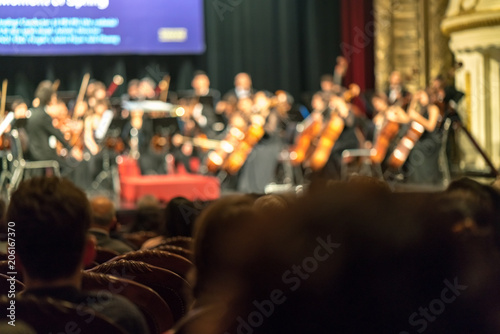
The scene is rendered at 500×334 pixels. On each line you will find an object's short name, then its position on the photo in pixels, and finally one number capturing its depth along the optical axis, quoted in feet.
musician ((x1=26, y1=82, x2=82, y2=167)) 36.03
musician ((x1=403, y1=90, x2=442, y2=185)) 42.90
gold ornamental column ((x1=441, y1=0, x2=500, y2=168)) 40.09
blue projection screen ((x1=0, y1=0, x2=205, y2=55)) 52.53
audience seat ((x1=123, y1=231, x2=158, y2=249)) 19.11
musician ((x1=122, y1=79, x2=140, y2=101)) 46.29
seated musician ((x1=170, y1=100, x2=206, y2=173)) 45.18
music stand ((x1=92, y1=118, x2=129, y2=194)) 42.90
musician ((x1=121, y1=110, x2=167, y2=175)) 44.18
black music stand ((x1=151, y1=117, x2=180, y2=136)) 42.14
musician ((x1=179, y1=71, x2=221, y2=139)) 45.42
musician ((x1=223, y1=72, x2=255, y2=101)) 47.04
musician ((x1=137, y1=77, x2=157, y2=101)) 45.38
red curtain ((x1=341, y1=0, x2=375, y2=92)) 57.04
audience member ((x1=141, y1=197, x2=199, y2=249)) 17.52
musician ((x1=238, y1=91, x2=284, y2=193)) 43.77
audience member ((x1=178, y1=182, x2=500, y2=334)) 5.22
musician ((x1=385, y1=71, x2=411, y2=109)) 41.77
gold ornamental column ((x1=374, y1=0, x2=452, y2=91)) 52.99
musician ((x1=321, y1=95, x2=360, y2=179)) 43.32
